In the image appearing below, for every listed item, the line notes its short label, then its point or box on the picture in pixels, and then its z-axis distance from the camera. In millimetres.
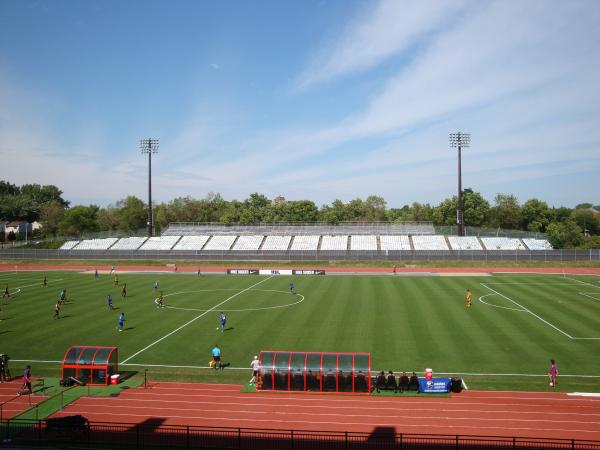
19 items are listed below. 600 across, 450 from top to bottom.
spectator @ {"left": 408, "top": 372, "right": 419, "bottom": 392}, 21094
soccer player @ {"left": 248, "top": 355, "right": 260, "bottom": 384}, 22492
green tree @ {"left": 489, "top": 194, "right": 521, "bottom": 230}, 114688
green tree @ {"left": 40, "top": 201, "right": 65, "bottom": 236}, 128112
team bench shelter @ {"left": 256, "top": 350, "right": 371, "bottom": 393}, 21359
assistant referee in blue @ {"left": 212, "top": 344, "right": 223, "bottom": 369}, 24469
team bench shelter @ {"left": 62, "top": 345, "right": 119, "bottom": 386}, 22562
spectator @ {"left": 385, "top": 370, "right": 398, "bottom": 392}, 21355
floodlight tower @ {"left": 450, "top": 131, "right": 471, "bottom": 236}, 83062
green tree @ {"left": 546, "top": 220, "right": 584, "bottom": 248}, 78625
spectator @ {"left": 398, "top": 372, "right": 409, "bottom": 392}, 21203
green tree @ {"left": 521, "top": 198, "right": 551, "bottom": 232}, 109250
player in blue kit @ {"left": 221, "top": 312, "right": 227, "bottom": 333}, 31747
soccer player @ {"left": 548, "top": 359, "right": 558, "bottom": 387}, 21297
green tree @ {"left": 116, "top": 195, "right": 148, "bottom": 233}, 117938
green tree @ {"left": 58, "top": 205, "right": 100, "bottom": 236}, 113000
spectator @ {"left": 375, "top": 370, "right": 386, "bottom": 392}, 21422
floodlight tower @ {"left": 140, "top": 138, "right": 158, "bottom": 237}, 90062
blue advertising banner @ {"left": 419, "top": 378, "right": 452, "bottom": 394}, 20859
